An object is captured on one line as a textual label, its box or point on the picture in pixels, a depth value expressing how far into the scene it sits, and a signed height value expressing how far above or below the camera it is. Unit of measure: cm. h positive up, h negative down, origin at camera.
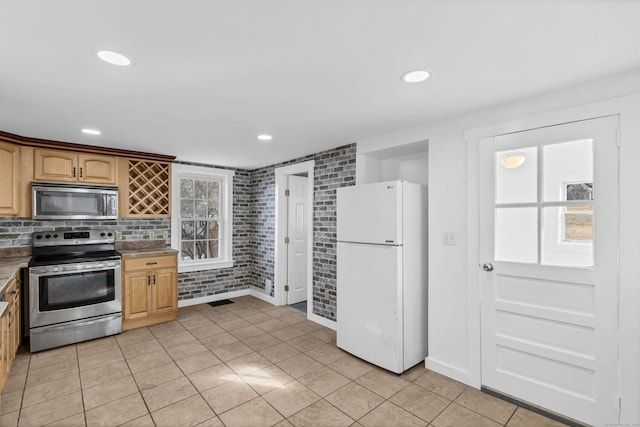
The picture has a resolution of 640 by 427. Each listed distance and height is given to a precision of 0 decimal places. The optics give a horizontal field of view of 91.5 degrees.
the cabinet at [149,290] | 372 -96
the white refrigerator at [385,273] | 274 -56
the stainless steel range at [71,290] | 315 -83
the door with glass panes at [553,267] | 195 -37
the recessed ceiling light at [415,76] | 185 +83
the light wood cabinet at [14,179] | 321 +36
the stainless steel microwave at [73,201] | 346 +13
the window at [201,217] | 469 -7
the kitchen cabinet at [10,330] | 231 -99
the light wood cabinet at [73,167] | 350 +54
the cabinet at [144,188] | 404 +33
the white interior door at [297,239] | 489 -43
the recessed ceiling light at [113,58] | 162 +83
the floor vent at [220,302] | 484 -142
